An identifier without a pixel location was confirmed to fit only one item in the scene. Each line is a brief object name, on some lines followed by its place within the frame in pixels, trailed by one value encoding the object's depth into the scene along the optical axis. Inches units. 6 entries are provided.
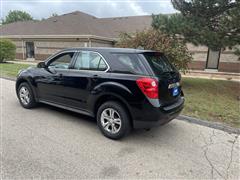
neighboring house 591.5
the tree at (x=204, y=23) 271.6
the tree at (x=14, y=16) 2087.6
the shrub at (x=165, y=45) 301.3
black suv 132.9
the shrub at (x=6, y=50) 655.8
